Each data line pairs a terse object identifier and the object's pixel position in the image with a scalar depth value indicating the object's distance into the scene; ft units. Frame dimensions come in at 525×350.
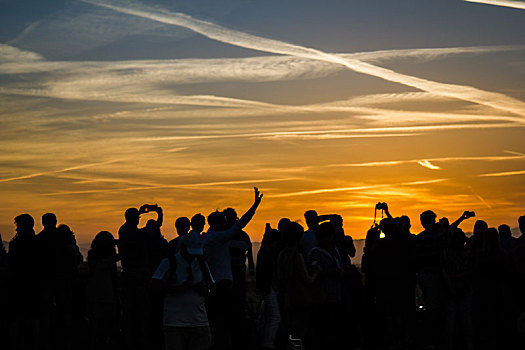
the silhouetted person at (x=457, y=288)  50.24
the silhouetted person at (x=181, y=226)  45.29
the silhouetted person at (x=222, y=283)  35.78
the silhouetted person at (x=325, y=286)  42.04
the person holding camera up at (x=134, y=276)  45.96
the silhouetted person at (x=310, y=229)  44.45
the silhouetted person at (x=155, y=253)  45.76
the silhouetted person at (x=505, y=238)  53.67
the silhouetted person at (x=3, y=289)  44.31
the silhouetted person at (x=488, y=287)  50.14
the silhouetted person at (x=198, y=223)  36.09
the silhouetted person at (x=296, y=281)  41.16
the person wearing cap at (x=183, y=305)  31.27
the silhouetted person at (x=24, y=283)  41.04
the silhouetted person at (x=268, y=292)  41.06
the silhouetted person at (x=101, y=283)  46.57
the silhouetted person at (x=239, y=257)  41.83
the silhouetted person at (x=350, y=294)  49.32
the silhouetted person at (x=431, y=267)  49.90
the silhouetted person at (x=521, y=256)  48.55
